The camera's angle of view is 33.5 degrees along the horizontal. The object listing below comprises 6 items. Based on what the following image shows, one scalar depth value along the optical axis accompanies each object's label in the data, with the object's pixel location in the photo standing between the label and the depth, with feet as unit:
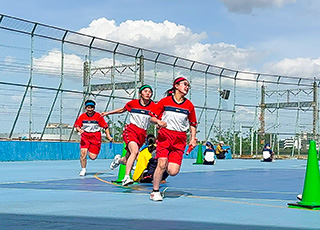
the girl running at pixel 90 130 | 41.27
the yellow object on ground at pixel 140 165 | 34.96
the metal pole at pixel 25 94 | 70.85
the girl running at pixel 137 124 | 31.58
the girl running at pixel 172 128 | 25.08
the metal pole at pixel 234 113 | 117.19
